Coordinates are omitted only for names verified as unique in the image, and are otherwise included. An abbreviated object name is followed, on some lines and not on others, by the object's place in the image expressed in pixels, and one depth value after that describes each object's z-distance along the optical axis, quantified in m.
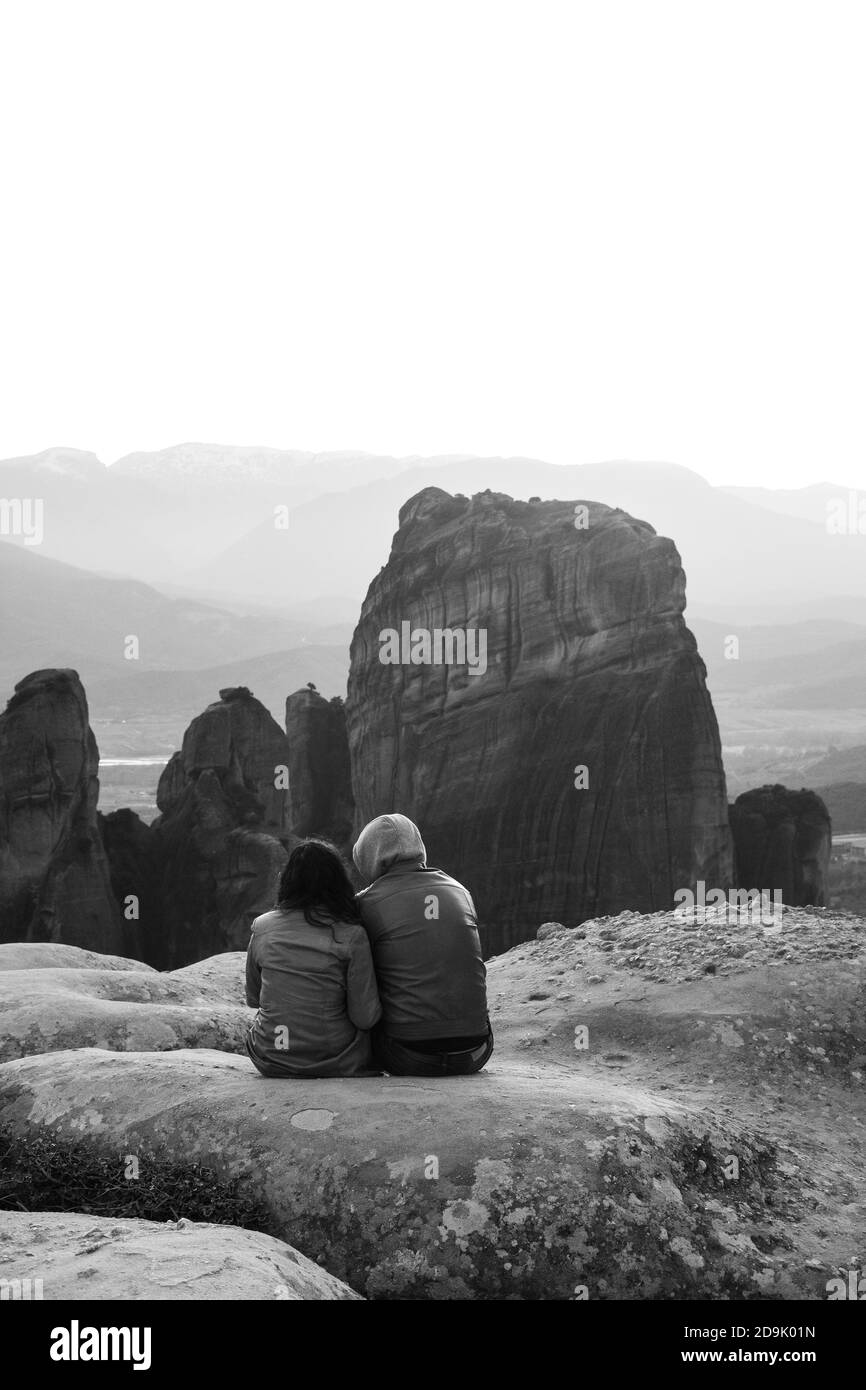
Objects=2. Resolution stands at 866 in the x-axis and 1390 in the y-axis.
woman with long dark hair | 8.95
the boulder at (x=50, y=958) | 19.33
